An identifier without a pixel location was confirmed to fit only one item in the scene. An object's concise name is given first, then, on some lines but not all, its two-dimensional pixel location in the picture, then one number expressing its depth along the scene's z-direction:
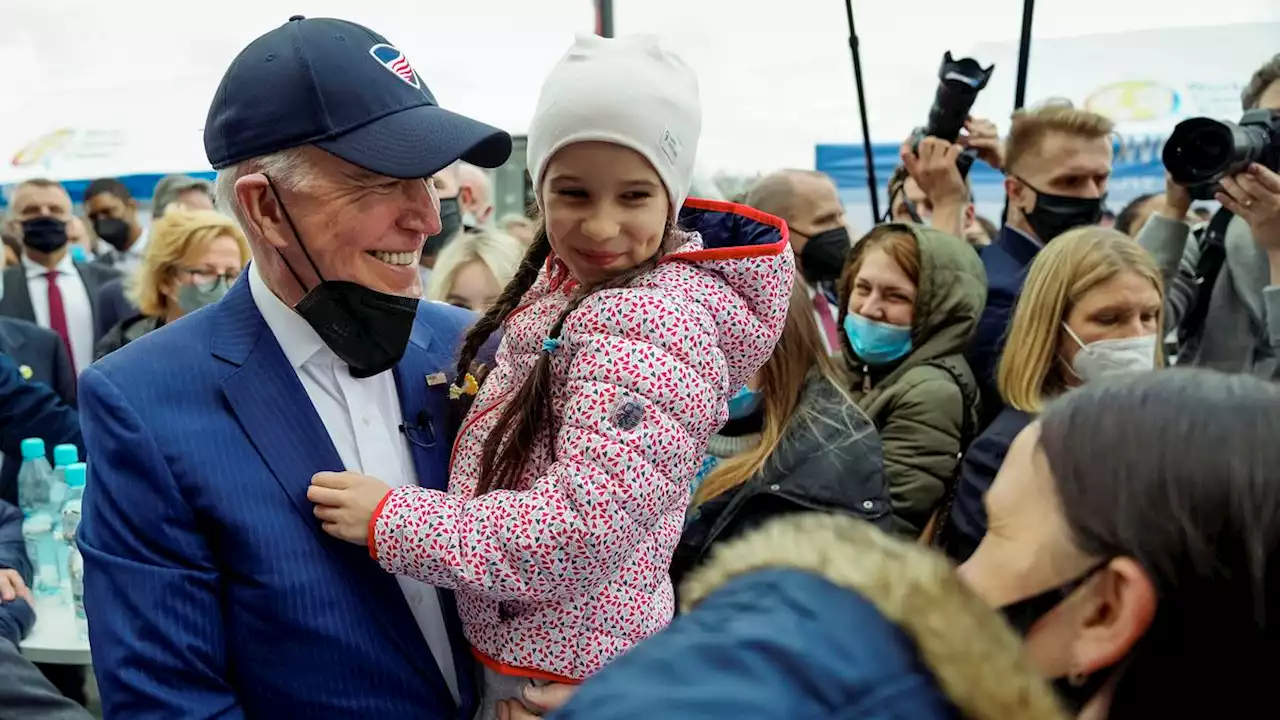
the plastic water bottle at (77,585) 2.31
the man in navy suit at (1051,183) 2.97
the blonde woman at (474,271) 3.16
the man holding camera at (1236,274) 2.63
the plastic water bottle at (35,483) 2.84
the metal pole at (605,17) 5.58
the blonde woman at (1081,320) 2.33
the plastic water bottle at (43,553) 2.53
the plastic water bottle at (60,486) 2.58
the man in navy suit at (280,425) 1.12
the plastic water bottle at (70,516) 2.49
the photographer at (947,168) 3.10
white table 2.16
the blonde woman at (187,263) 3.41
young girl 1.10
